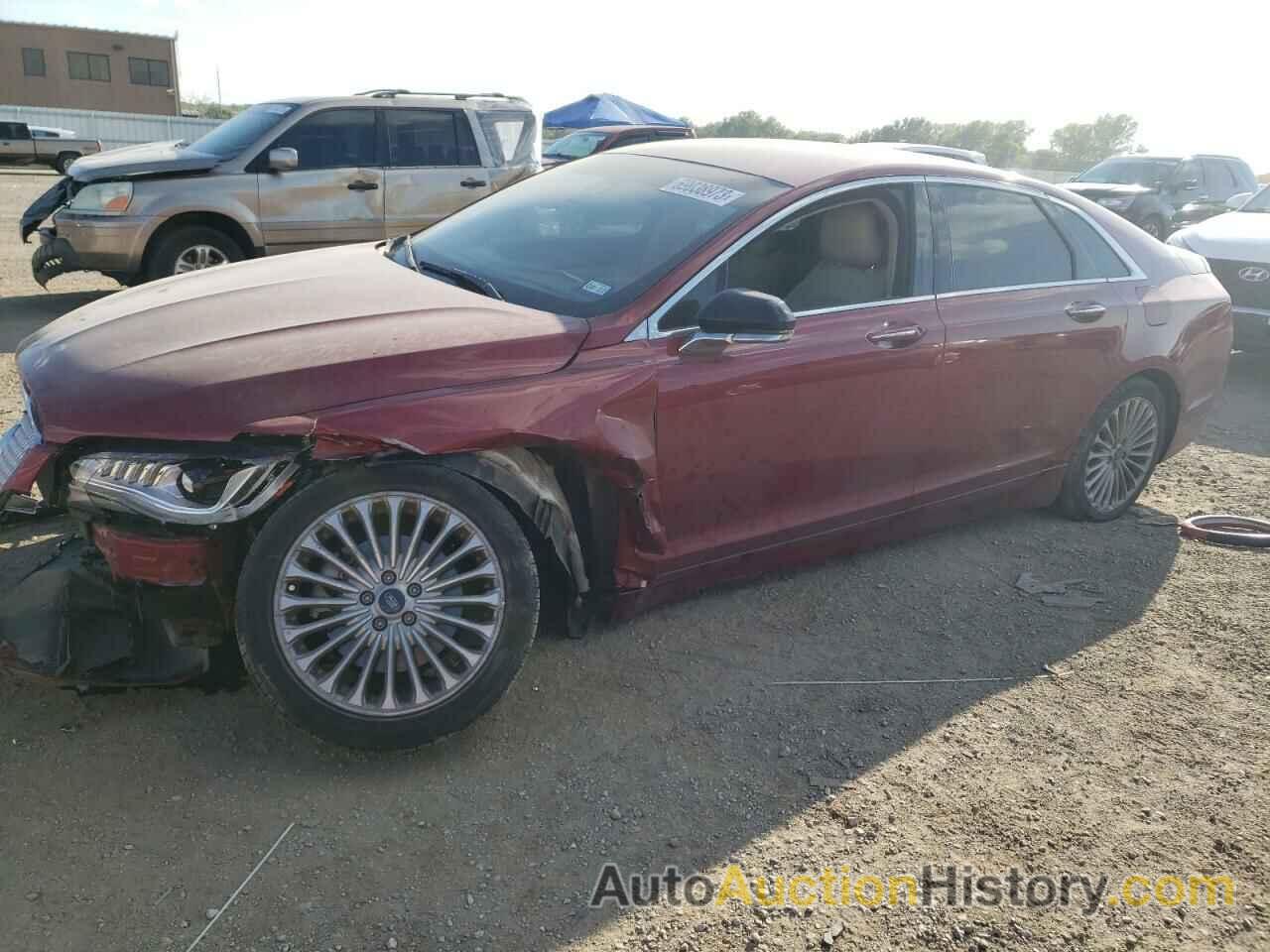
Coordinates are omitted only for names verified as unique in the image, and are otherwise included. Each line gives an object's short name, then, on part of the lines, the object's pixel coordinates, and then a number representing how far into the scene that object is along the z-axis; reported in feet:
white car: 27.84
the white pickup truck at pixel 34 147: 83.51
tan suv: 26.45
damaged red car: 8.87
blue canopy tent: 78.23
